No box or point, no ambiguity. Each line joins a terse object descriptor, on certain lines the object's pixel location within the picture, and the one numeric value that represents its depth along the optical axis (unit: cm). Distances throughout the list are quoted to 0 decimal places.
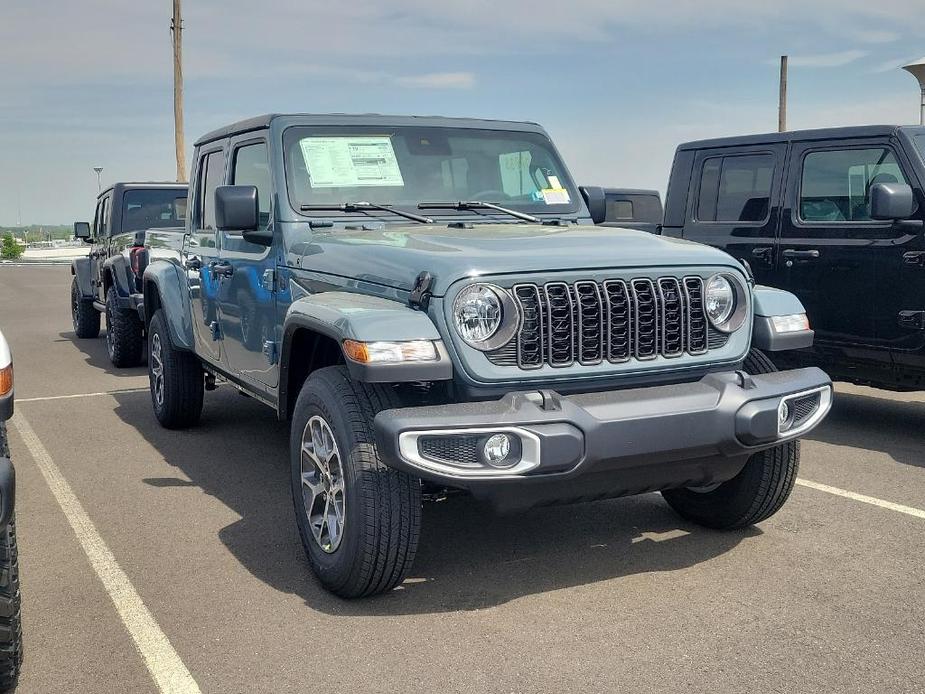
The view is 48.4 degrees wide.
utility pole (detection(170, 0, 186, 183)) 2717
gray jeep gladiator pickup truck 369
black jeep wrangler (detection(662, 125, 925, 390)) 657
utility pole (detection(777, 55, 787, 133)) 3297
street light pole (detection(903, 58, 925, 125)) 1392
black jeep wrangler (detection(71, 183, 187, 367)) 1059
